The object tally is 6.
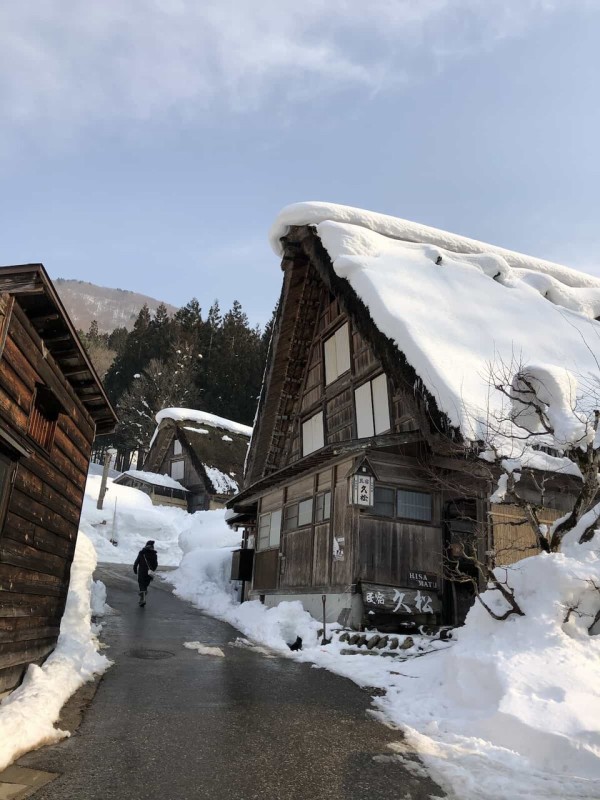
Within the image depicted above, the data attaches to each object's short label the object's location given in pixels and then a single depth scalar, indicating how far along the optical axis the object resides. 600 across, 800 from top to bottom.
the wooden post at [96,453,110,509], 28.15
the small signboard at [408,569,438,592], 10.55
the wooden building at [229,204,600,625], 10.30
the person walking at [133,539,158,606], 14.12
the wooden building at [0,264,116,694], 5.27
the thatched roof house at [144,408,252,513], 31.95
